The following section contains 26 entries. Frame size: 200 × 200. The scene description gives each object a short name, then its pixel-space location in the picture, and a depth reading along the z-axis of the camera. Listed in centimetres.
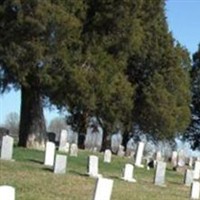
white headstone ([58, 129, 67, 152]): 3244
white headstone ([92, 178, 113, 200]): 1000
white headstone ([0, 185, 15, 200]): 759
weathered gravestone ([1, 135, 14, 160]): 2075
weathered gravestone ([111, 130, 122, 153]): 6142
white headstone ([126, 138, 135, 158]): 4420
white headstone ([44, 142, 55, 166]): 2147
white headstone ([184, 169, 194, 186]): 2325
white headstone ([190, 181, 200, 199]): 1894
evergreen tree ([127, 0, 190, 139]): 4450
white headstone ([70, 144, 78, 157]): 3025
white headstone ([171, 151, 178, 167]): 3812
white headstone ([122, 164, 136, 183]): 2061
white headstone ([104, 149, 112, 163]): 2920
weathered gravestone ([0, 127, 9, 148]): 2874
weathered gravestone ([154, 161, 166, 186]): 2131
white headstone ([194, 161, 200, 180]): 2645
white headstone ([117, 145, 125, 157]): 4150
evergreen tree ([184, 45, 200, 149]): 5972
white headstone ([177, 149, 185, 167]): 3685
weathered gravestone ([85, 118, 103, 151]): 4581
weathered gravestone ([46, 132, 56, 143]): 3705
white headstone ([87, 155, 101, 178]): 1994
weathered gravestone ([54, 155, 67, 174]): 1886
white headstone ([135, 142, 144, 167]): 3020
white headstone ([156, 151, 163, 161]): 3863
